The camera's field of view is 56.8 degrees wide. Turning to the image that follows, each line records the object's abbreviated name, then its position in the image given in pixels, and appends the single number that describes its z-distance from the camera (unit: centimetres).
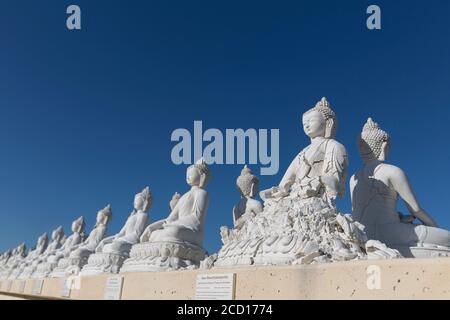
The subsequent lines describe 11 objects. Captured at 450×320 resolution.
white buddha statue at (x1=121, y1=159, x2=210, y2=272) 693
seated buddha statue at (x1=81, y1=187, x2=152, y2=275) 856
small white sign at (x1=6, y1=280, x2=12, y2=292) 1290
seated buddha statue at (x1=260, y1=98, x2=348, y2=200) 505
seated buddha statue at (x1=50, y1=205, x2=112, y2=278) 1035
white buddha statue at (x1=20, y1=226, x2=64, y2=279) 1375
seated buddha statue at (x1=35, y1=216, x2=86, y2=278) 1254
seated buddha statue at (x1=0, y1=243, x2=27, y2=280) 1609
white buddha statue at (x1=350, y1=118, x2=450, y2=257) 471
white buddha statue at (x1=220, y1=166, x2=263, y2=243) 809
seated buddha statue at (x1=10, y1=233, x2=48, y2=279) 1454
